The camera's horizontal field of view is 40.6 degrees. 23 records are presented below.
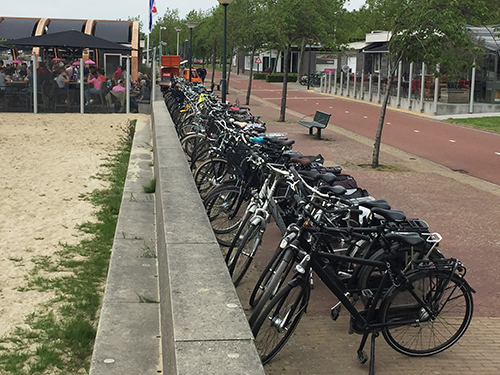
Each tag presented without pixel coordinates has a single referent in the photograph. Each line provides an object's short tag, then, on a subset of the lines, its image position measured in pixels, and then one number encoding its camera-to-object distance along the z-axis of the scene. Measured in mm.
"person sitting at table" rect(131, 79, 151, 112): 22703
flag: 41934
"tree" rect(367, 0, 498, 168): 11766
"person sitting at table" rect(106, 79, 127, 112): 22375
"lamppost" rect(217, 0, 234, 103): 17766
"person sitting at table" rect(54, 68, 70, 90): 21953
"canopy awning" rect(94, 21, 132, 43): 39250
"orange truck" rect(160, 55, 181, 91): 36522
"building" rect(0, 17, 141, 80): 37500
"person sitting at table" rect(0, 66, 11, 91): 21719
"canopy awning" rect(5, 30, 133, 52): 23250
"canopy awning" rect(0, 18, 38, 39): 39750
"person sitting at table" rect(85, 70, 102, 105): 22125
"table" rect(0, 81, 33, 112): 21750
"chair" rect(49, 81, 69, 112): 21969
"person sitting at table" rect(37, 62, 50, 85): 21722
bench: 18000
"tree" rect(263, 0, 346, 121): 20906
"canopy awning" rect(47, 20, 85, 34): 41097
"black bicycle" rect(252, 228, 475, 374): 4246
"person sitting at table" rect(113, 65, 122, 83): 23670
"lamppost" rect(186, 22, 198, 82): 34794
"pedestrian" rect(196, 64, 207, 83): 44841
